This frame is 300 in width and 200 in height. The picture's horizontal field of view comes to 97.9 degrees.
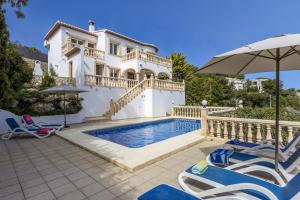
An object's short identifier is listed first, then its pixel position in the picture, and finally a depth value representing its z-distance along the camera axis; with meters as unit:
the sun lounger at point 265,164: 2.57
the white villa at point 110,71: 11.80
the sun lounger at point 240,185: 1.77
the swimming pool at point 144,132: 6.95
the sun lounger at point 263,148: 3.12
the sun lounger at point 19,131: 6.56
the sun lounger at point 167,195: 1.87
